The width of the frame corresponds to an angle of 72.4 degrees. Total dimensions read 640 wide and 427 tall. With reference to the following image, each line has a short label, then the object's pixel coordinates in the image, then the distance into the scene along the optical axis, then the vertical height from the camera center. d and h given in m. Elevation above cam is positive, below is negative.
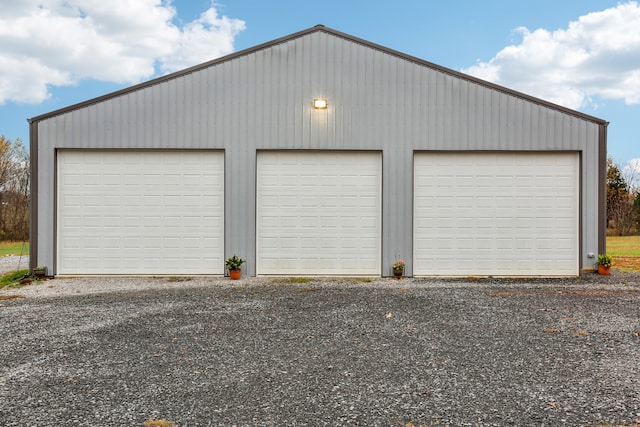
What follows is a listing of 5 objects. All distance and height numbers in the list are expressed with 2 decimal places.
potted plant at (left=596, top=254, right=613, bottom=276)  9.35 -0.94
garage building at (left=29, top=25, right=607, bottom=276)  9.47 +0.97
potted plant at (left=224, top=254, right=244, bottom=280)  9.11 -1.06
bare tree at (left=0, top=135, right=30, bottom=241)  22.89 +1.33
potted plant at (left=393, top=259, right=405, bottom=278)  9.29 -1.07
